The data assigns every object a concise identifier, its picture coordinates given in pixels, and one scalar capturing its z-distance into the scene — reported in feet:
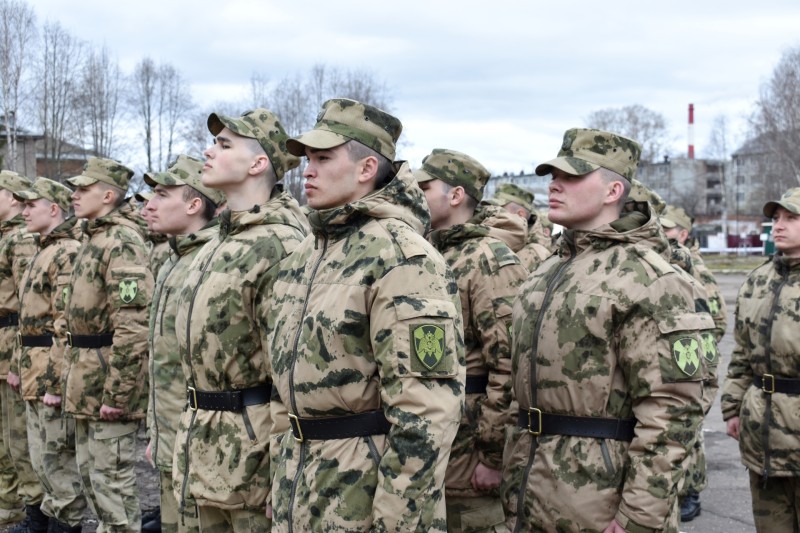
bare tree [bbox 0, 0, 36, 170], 123.03
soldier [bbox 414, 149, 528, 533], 15.57
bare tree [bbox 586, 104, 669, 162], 270.87
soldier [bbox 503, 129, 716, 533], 11.80
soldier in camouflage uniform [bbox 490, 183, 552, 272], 32.22
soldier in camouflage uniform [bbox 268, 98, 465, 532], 10.11
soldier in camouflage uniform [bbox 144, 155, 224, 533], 16.74
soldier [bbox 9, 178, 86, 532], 22.45
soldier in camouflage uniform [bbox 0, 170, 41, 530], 25.27
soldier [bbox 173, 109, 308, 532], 13.70
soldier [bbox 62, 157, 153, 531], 20.12
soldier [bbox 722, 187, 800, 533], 17.48
